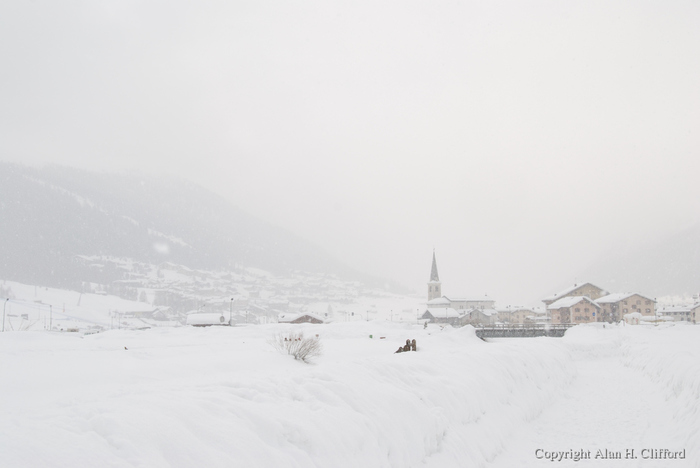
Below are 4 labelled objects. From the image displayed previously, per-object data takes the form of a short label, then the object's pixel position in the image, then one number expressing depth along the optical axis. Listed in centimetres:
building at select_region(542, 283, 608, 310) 13638
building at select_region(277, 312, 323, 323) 11831
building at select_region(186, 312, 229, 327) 9638
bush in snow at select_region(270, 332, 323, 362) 2556
